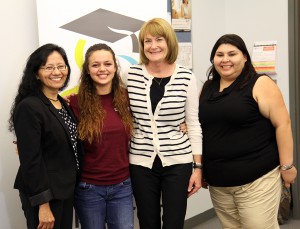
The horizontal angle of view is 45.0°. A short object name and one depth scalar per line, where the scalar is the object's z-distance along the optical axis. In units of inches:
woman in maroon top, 70.7
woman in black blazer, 60.4
